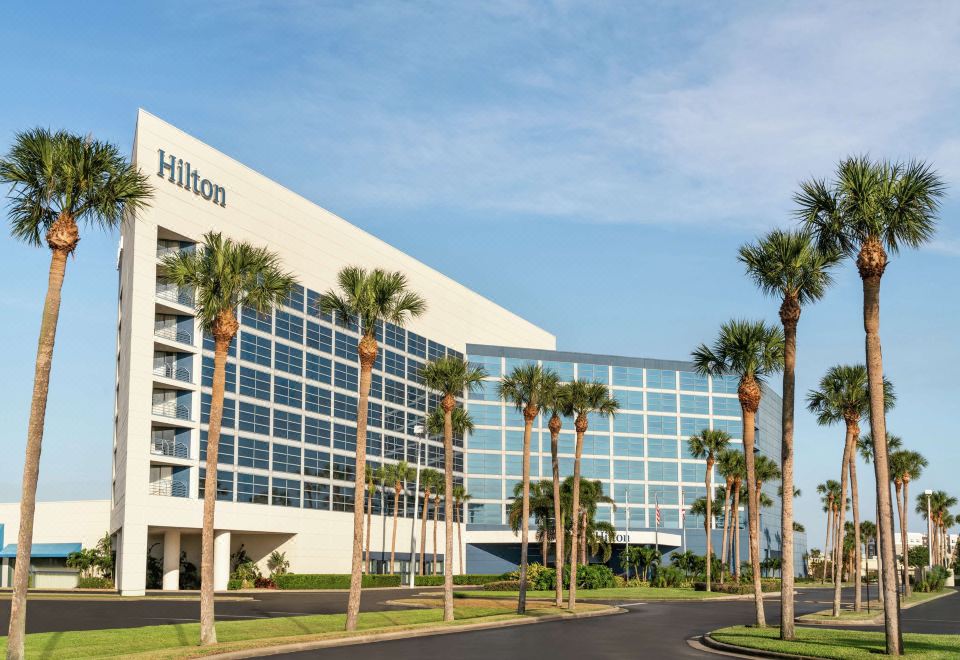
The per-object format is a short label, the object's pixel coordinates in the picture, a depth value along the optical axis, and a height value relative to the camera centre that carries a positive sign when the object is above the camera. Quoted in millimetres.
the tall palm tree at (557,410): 48062 +4088
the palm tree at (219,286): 30391 +6258
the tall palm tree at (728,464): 92875 +2738
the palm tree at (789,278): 33656 +7242
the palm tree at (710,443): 83438 +4171
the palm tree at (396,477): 99688 +1514
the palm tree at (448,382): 42344 +4605
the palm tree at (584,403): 49094 +4390
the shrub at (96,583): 77562 -6978
